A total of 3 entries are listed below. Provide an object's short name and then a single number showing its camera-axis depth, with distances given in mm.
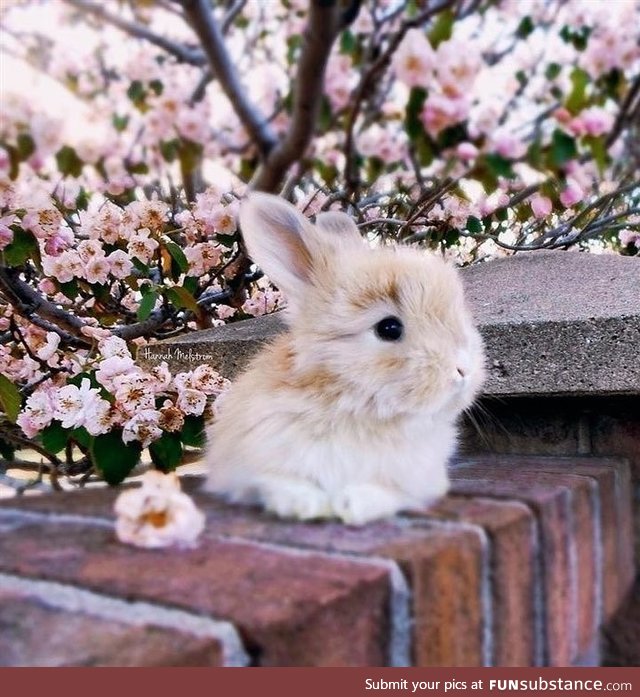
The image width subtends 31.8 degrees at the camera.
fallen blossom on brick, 397
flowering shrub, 418
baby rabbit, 462
